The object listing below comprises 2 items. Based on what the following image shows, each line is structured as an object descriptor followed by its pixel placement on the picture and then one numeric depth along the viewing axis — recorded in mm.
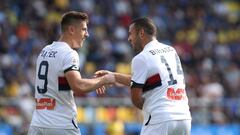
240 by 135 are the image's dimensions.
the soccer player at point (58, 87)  18312
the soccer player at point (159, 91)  18328
